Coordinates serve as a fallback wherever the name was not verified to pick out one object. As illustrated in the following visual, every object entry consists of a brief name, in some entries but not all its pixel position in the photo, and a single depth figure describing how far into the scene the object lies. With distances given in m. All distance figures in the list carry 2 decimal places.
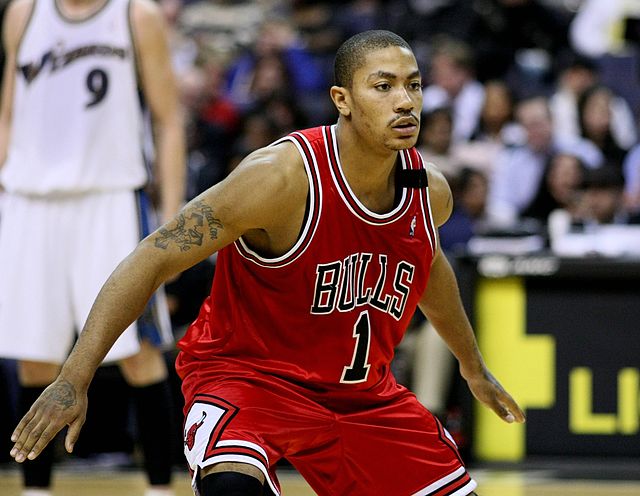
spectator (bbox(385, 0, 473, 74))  23.53
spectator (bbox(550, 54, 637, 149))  19.78
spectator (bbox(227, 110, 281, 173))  19.11
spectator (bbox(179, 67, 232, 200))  19.40
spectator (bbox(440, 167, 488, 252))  16.35
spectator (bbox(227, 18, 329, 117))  22.16
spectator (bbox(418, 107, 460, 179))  18.20
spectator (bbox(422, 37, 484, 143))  20.67
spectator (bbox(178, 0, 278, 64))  25.45
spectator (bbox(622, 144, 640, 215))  17.61
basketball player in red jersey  6.90
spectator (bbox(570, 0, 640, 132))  22.58
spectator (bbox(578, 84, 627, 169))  18.95
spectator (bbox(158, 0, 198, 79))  24.91
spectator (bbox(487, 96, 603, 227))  18.72
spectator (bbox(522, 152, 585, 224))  17.41
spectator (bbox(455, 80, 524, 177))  19.69
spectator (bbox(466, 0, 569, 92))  22.61
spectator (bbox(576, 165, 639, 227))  15.55
